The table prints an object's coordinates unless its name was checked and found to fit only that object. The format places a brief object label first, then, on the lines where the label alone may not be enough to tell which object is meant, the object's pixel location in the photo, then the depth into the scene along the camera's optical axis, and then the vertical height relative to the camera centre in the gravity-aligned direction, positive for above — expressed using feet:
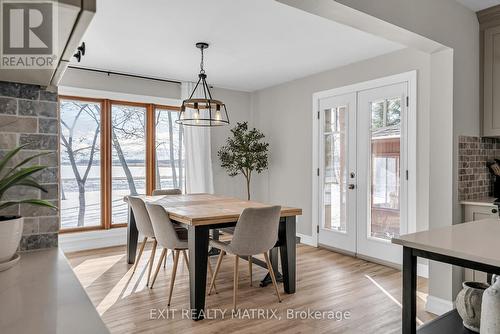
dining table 8.61 -1.81
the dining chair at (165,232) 9.31 -1.87
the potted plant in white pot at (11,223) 3.29 -0.57
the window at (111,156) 15.25 +0.45
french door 12.74 -0.21
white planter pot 3.27 -0.70
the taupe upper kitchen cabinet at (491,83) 9.27 +2.30
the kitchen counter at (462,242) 3.97 -1.03
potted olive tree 17.40 +0.64
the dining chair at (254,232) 8.69 -1.78
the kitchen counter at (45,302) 2.21 -1.05
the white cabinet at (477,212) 8.39 -1.20
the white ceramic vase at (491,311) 3.71 -1.63
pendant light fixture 10.79 +2.05
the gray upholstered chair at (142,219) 10.82 -1.74
